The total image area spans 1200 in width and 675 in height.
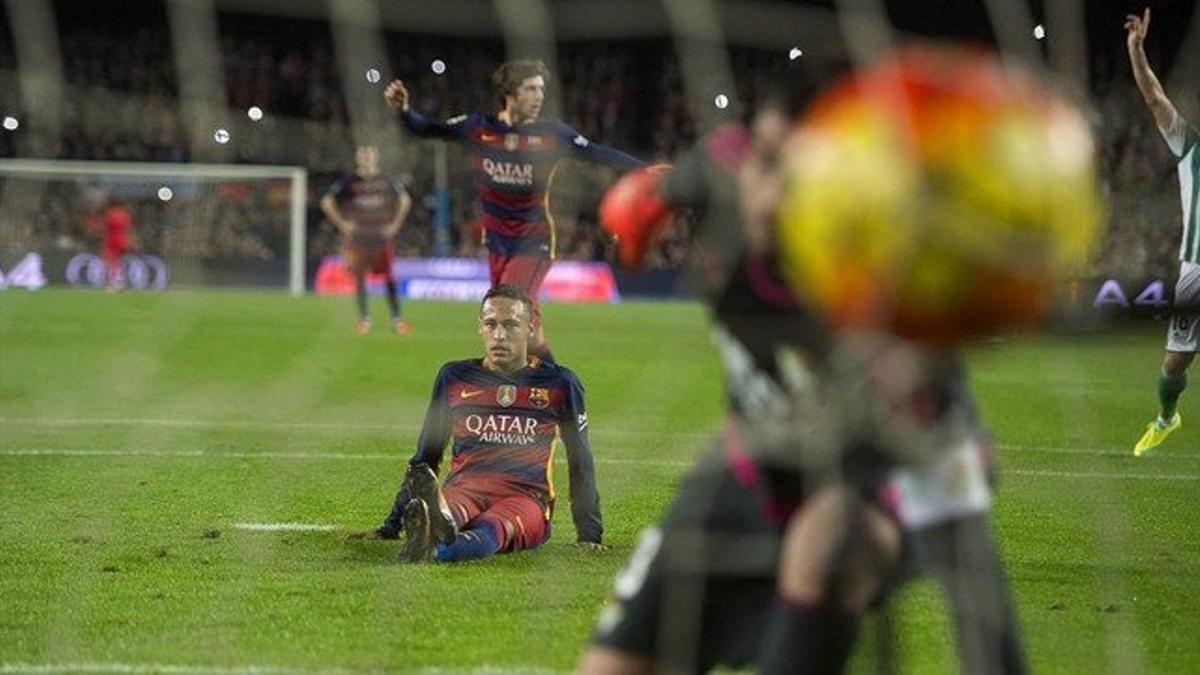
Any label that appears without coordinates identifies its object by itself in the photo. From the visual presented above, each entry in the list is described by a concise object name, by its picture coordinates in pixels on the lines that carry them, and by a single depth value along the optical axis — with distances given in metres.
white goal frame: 59.37
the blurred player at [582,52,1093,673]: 5.51
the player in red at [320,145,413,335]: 41.72
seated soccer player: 14.52
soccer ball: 5.40
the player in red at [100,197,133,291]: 57.87
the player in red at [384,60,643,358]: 17.53
